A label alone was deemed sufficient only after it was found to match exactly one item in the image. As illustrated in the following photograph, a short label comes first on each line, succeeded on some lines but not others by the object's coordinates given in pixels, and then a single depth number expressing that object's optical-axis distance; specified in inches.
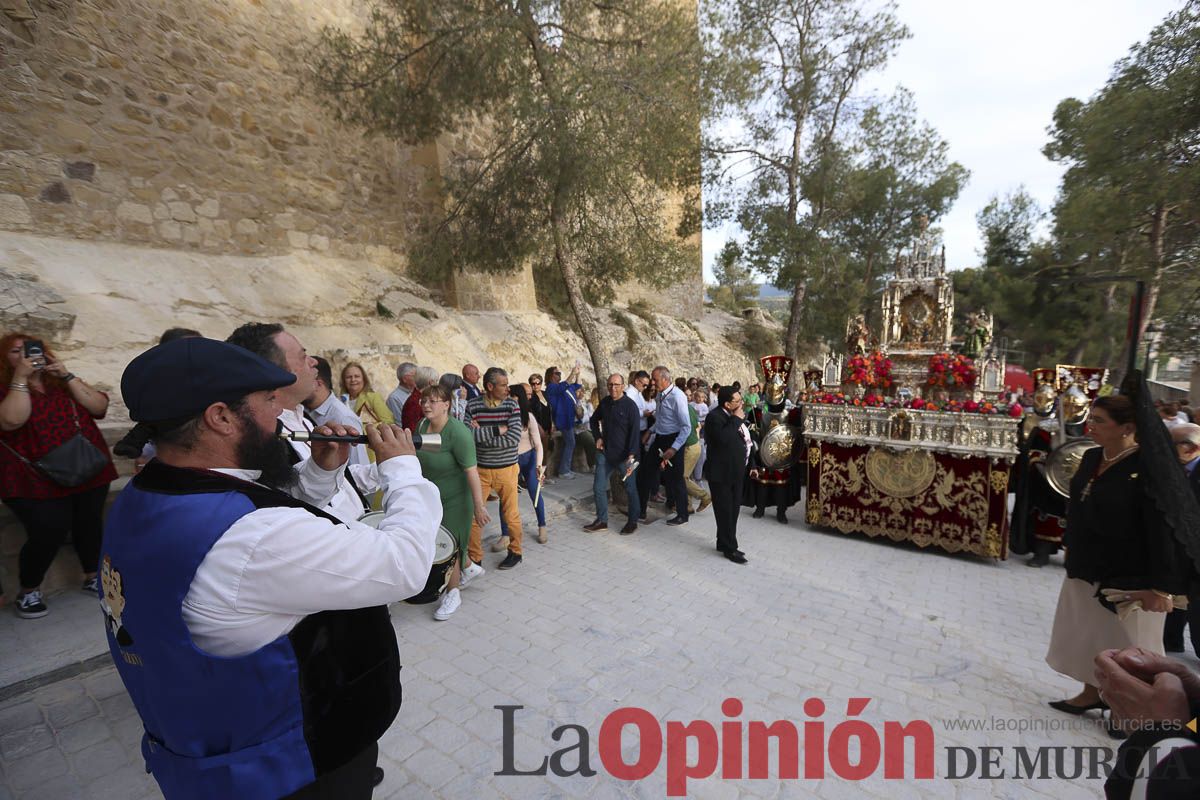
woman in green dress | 161.9
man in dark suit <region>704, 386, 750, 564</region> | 213.8
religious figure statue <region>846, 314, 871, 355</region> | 332.5
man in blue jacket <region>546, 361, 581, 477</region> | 330.0
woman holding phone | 132.9
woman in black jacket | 104.0
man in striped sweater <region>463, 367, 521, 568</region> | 191.3
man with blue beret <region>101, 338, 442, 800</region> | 44.7
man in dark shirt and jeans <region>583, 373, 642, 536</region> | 242.7
